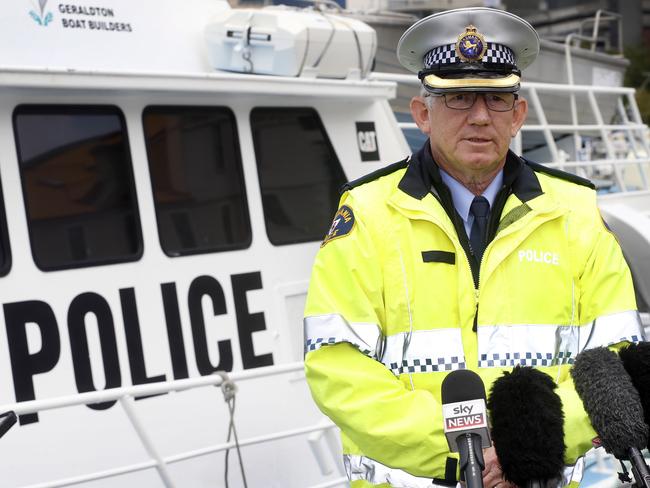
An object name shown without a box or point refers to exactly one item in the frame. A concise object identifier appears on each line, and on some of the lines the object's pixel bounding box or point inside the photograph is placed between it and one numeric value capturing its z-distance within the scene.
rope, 3.66
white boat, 3.96
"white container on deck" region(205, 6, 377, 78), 4.84
